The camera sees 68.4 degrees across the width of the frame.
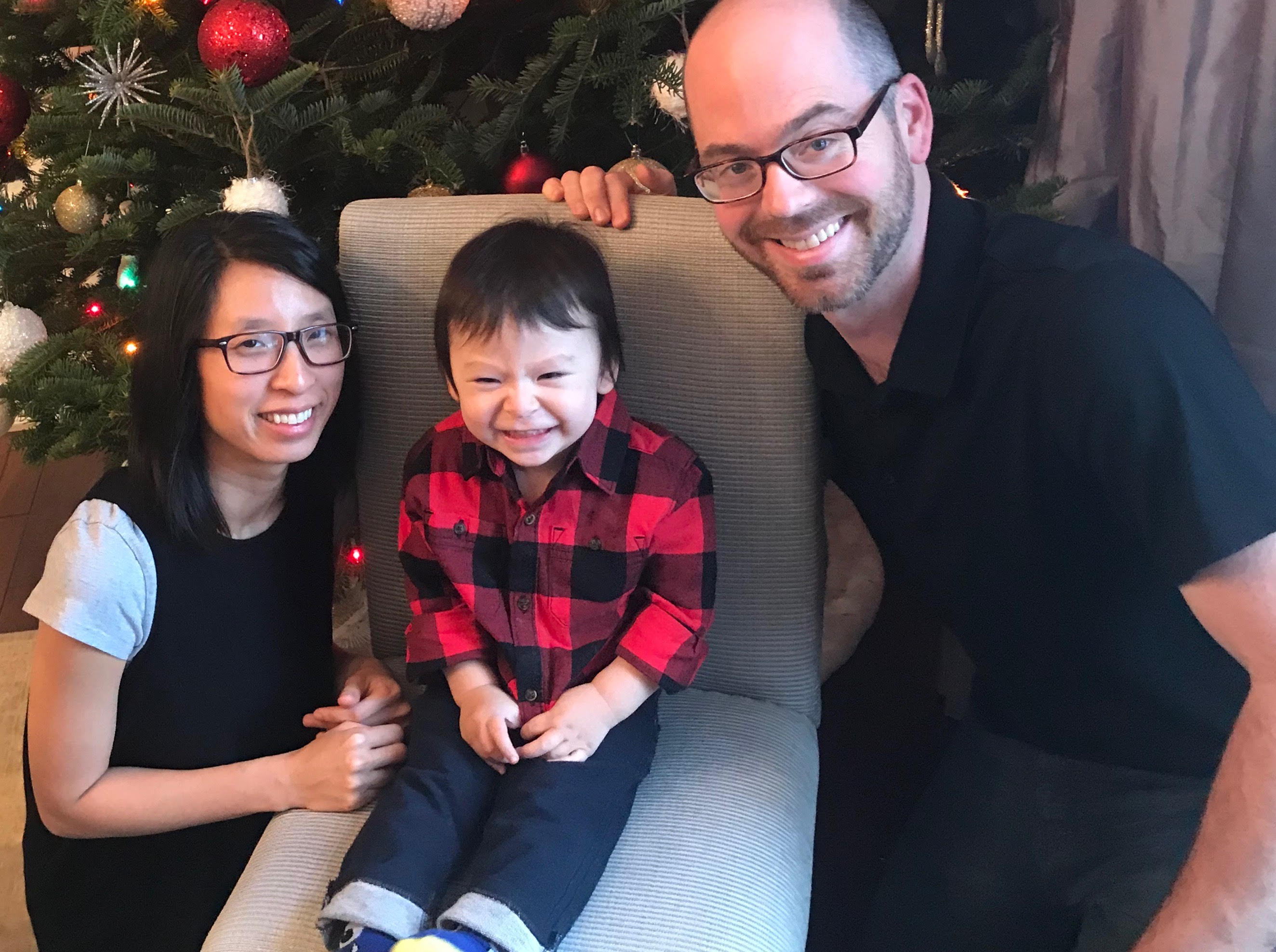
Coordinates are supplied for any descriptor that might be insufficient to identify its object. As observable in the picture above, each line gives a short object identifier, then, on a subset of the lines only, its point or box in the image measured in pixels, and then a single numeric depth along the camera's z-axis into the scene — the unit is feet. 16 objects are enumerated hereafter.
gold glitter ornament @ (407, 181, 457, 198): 4.36
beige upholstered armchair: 3.12
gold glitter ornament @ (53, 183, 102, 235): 4.50
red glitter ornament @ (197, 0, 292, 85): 3.94
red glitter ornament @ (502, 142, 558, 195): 4.38
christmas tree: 4.02
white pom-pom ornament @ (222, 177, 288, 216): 3.89
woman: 3.27
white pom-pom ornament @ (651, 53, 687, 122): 3.99
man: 2.63
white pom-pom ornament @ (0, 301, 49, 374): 4.62
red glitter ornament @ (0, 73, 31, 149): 4.76
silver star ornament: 4.12
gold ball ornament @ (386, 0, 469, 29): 3.99
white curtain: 3.48
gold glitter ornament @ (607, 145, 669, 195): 3.95
